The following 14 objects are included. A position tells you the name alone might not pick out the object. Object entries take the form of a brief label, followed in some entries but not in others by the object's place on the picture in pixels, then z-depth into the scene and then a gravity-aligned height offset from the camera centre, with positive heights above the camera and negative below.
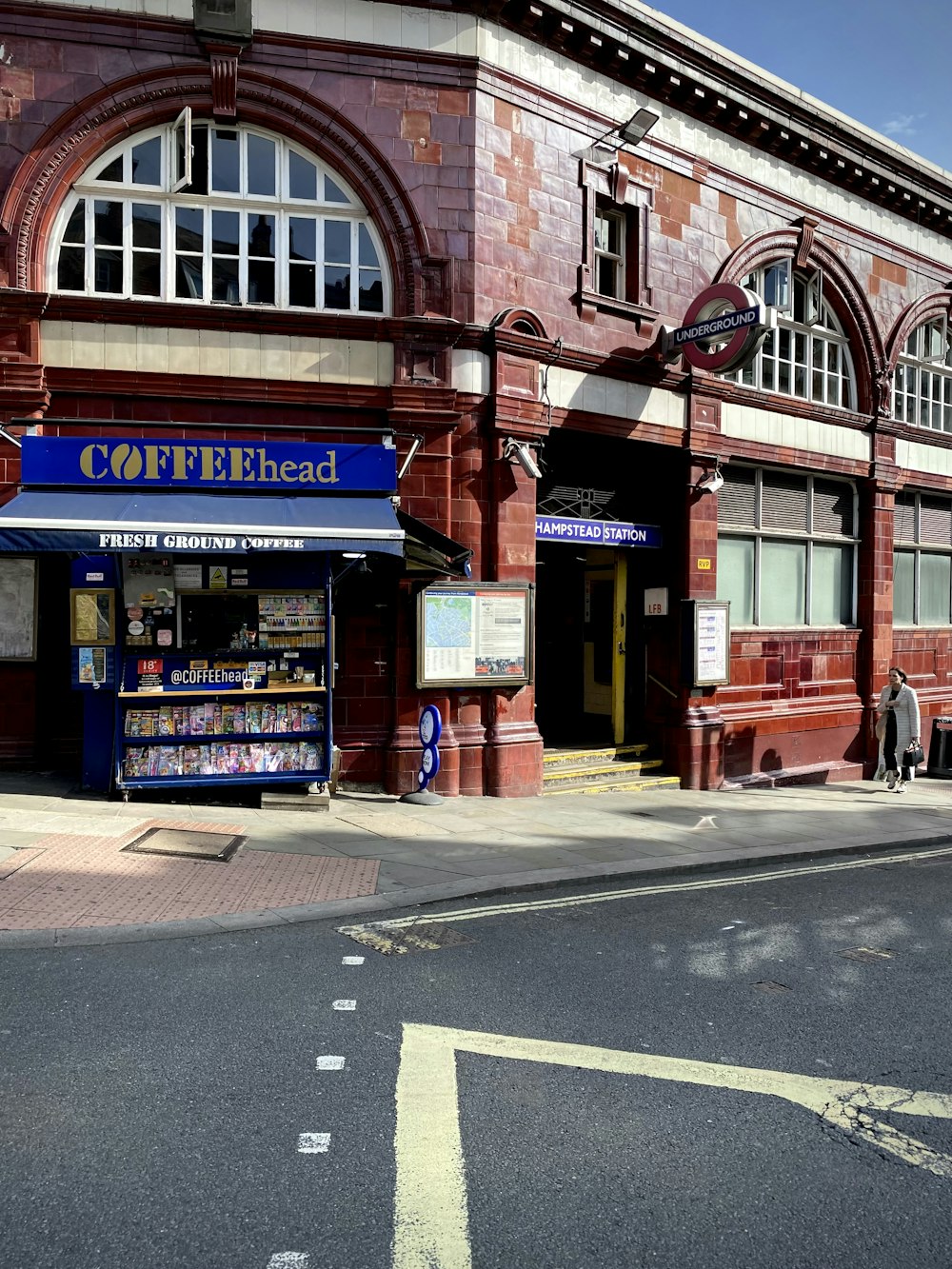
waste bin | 17.66 -1.97
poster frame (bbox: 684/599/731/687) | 14.18 +0.13
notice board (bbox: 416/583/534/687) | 11.76 +0.09
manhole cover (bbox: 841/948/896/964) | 6.41 -2.04
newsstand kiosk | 10.22 +0.36
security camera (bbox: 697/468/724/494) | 14.42 +2.34
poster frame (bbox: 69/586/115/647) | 10.27 +0.17
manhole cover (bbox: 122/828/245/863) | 8.39 -1.77
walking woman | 15.63 -1.31
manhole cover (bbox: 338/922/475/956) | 6.37 -1.96
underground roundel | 12.88 +4.15
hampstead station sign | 13.40 +1.56
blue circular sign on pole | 11.25 -1.15
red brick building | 11.03 +4.23
